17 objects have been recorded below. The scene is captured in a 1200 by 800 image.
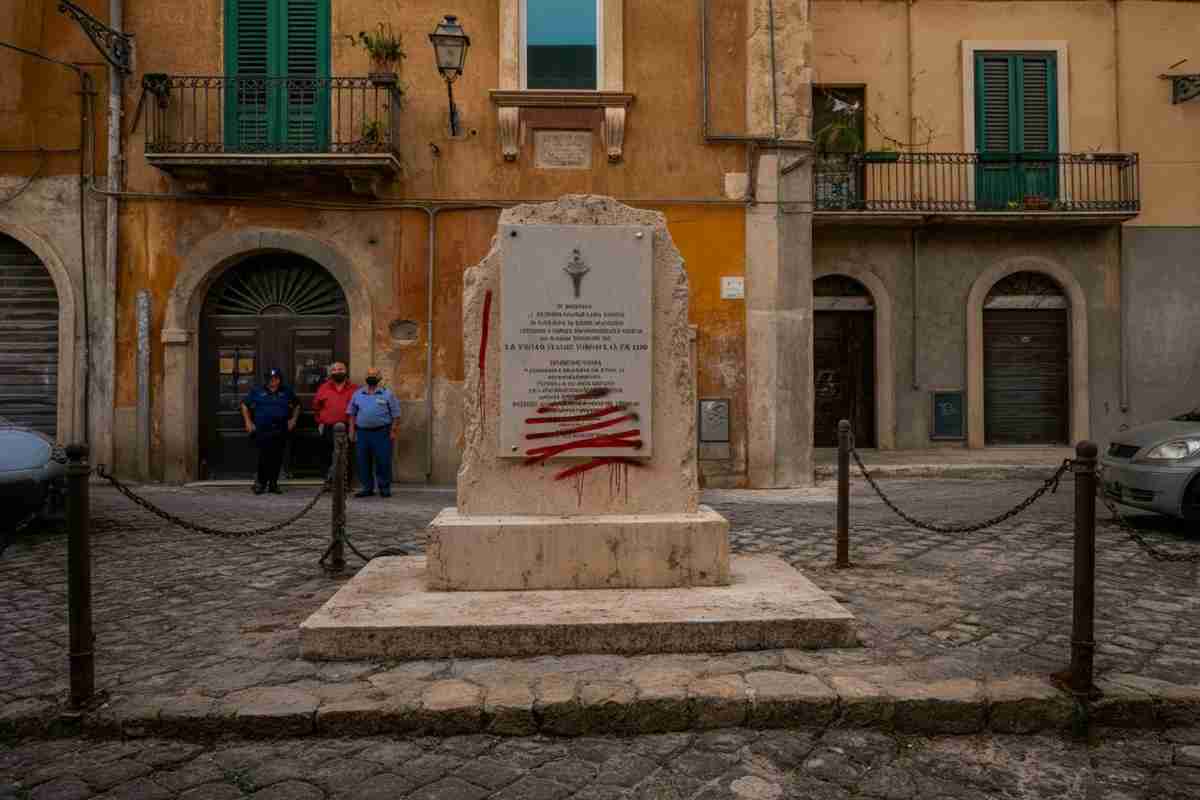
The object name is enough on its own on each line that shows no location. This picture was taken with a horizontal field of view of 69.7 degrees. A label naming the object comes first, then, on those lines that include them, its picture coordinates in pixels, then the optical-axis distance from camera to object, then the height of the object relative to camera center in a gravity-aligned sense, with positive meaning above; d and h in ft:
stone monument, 15.33 -0.62
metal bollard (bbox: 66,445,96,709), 11.46 -2.45
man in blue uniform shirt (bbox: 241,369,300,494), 35.81 -0.75
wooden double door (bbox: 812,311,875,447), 51.47 +1.92
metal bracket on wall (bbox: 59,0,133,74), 33.94 +15.38
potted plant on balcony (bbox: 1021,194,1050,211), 48.73 +11.28
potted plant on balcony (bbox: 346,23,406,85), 37.24 +15.46
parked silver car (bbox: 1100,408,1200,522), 23.79 -1.94
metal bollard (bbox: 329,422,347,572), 19.16 -2.26
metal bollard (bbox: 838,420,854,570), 19.80 -2.08
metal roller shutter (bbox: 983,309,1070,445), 51.06 +1.55
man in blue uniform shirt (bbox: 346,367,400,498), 34.32 -1.02
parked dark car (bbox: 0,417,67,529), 22.91 -1.86
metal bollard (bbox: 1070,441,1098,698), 11.65 -2.40
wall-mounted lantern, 34.01 +14.28
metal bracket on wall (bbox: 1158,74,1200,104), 49.37 +18.08
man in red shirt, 36.01 +0.20
